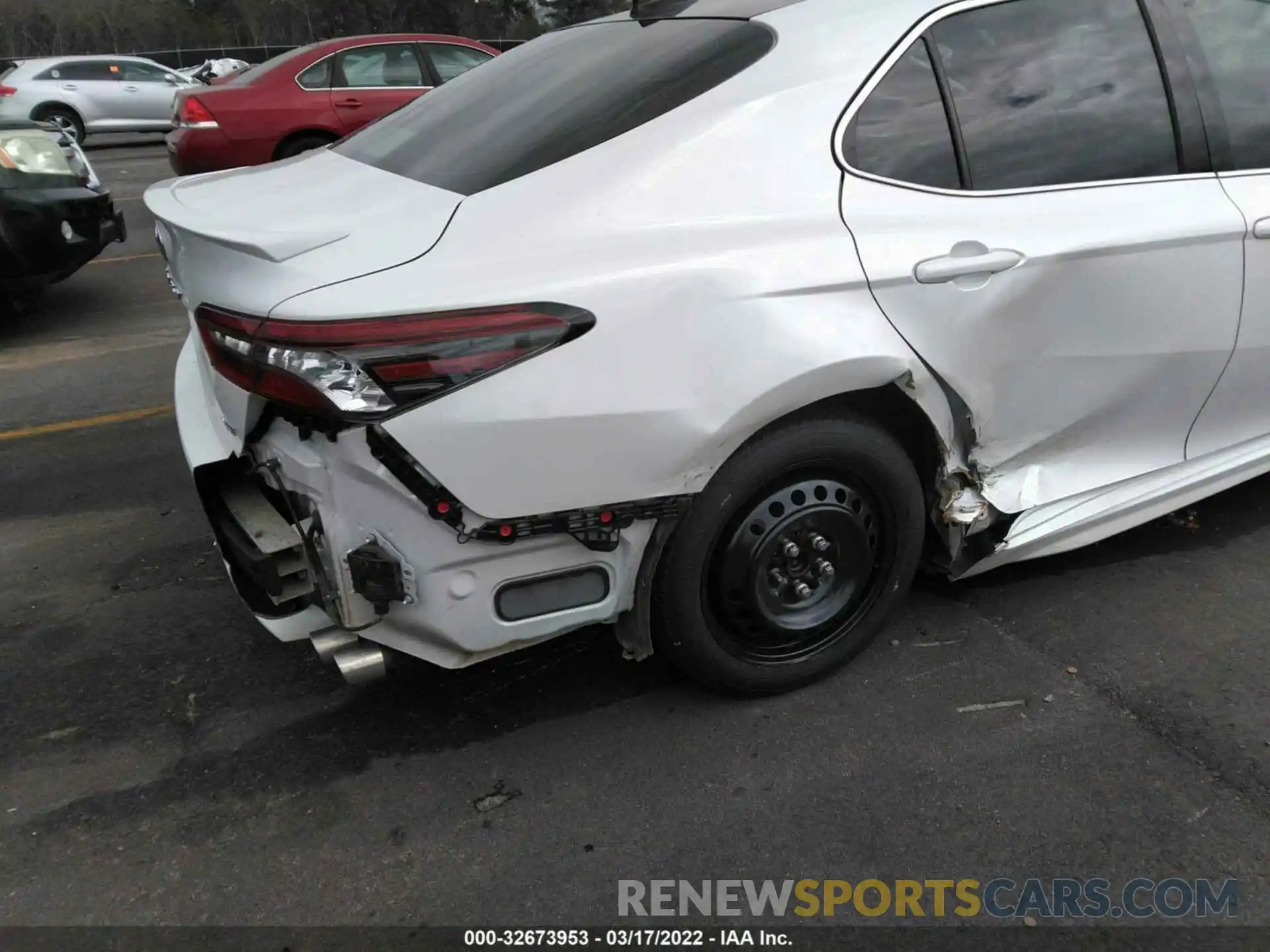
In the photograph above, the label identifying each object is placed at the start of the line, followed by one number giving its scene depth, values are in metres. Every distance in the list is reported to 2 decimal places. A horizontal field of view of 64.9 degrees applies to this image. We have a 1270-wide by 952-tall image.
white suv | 14.93
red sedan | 9.01
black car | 5.65
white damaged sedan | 1.99
